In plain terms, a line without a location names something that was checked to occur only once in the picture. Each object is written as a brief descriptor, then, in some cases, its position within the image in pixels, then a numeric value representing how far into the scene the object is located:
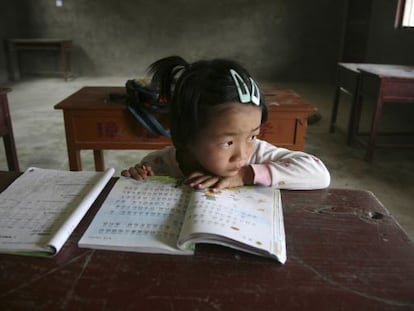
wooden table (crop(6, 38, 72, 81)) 6.47
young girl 0.76
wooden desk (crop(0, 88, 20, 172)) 2.13
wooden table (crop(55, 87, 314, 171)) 1.97
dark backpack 1.96
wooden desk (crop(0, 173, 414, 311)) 0.49
